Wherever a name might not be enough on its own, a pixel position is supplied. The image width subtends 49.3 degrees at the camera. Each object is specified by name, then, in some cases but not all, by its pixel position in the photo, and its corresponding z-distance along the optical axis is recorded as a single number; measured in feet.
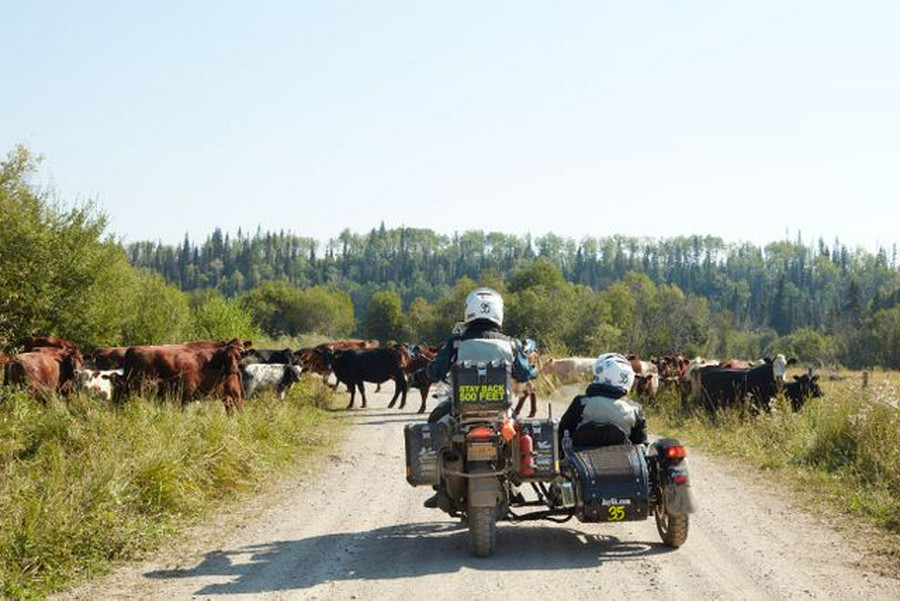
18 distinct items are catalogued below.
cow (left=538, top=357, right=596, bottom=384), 101.71
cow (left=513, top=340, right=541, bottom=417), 62.56
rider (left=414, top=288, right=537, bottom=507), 28.94
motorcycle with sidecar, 28.02
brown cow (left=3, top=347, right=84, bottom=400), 56.90
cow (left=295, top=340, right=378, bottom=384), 89.86
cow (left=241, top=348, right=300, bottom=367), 81.92
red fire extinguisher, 28.58
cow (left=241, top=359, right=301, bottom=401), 72.54
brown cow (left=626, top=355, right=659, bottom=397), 79.76
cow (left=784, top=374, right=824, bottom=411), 62.28
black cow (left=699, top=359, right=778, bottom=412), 65.10
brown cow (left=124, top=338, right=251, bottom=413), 58.54
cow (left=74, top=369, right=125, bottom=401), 58.29
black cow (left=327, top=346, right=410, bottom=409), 79.51
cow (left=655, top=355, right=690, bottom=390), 82.43
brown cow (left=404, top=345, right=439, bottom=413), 71.91
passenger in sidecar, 30.50
